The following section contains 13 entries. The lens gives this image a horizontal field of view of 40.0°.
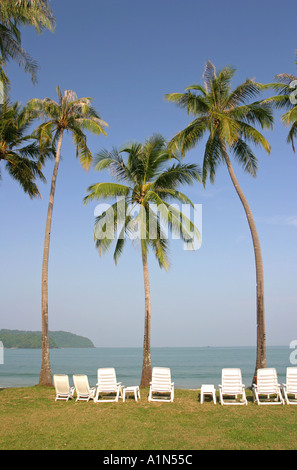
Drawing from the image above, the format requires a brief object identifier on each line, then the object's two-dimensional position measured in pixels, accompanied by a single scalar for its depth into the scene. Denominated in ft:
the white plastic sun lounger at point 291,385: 34.68
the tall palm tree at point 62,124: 54.44
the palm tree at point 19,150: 54.85
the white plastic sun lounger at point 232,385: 35.00
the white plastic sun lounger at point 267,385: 34.65
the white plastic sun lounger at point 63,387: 38.36
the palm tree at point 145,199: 52.54
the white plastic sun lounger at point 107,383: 37.10
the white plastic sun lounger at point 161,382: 37.11
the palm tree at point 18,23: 43.01
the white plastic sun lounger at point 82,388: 36.96
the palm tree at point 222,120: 50.70
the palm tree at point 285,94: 50.25
